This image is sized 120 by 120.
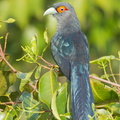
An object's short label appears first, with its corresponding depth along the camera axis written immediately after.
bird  7.96
